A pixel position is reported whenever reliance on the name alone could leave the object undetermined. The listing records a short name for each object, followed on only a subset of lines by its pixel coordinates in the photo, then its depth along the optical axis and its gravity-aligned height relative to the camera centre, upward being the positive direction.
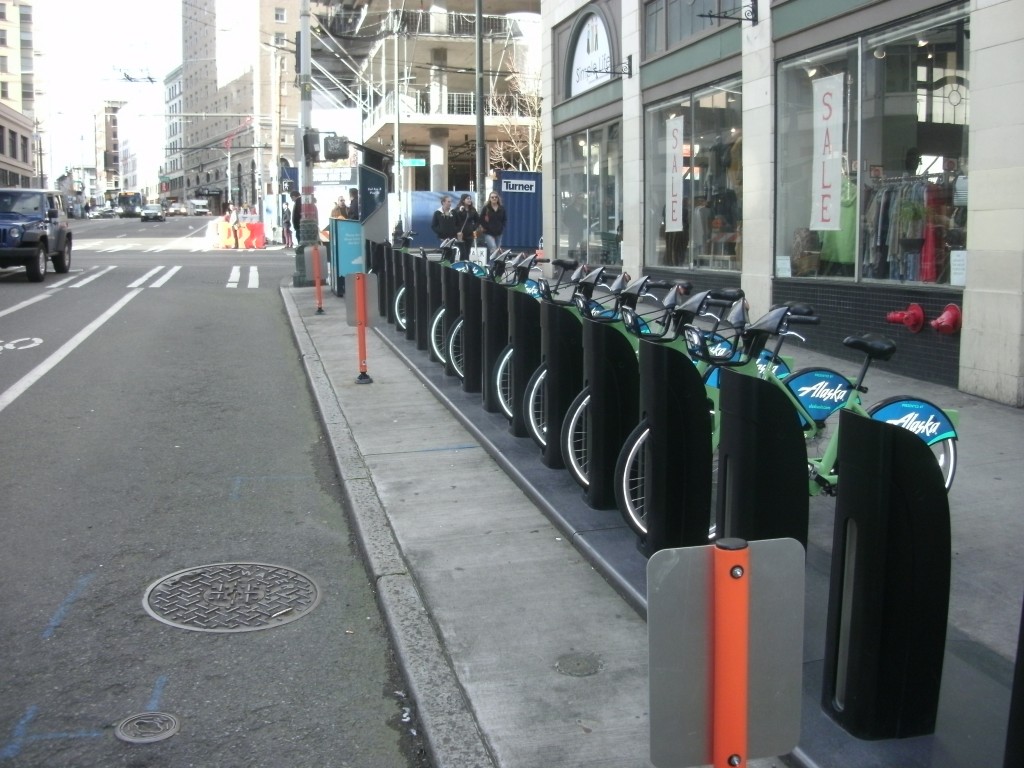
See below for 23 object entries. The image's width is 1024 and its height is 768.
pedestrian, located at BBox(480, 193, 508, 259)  22.38 +1.06
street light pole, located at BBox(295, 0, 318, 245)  21.89 +2.82
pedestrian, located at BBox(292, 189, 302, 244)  27.02 +1.52
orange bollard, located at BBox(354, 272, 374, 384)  10.37 -0.37
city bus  116.34 +8.22
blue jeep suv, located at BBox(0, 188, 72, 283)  21.85 +0.90
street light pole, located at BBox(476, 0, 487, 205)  26.20 +3.50
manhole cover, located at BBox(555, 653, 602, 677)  4.21 -1.55
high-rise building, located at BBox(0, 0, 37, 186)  74.19 +17.73
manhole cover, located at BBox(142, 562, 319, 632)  4.91 -1.55
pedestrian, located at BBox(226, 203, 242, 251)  43.53 +2.02
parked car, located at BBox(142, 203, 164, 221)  90.19 +5.07
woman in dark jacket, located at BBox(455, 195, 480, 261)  22.75 +1.09
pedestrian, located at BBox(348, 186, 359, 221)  25.32 +1.59
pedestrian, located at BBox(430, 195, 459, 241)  22.67 +0.98
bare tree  43.06 +6.11
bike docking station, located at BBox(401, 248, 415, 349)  12.60 -0.16
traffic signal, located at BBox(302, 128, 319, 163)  22.33 +2.68
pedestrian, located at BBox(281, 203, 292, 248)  43.50 +1.95
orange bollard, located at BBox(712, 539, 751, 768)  2.45 -0.87
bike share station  2.49 -0.94
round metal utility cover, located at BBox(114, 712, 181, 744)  3.82 -1.63
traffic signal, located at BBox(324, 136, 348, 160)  21.56 +2.51
